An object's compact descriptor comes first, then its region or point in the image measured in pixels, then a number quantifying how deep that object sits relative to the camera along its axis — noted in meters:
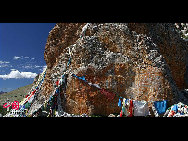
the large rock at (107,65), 8.25
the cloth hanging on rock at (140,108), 7.52
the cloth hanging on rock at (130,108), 7.45
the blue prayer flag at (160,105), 7.67
